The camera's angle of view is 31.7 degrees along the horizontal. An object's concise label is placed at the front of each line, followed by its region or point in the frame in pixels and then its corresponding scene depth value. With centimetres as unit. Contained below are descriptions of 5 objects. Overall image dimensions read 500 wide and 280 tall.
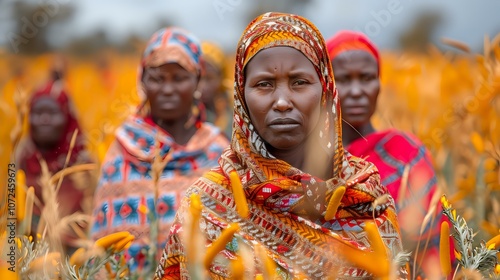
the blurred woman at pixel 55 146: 588
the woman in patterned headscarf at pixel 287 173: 250
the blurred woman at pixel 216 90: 717
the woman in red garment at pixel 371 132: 374
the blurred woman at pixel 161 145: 422
